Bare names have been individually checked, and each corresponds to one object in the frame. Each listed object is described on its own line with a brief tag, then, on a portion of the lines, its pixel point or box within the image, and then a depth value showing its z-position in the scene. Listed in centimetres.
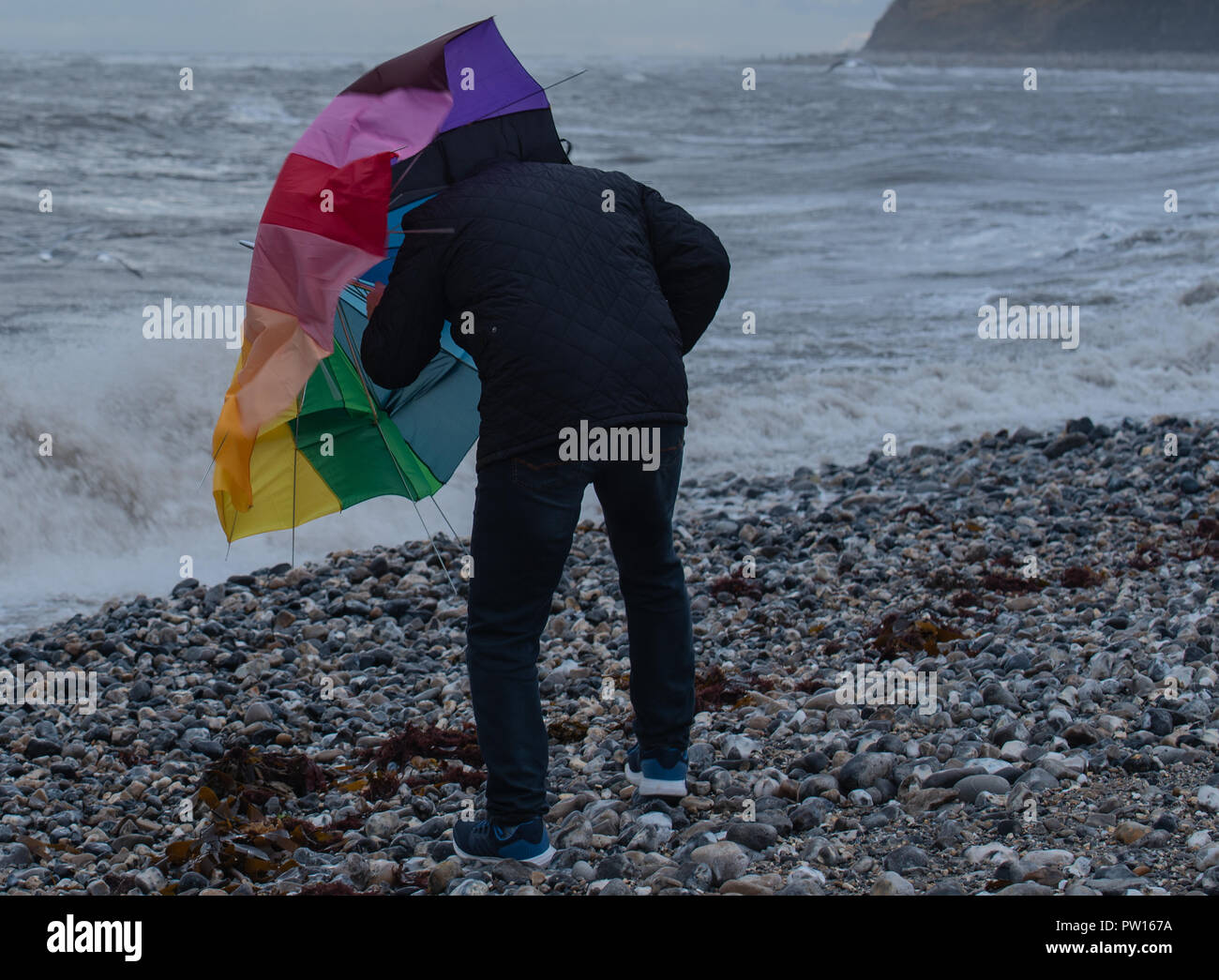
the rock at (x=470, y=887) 369
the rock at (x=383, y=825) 431
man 359
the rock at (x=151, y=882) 397
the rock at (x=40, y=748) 525
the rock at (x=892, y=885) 352
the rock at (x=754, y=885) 357
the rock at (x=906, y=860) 370
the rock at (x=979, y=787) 411
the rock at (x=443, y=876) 381
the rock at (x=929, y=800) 409
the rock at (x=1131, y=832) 370
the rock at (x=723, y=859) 370
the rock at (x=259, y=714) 552
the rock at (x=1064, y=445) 990
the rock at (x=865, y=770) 431
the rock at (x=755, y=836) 392
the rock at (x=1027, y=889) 337
